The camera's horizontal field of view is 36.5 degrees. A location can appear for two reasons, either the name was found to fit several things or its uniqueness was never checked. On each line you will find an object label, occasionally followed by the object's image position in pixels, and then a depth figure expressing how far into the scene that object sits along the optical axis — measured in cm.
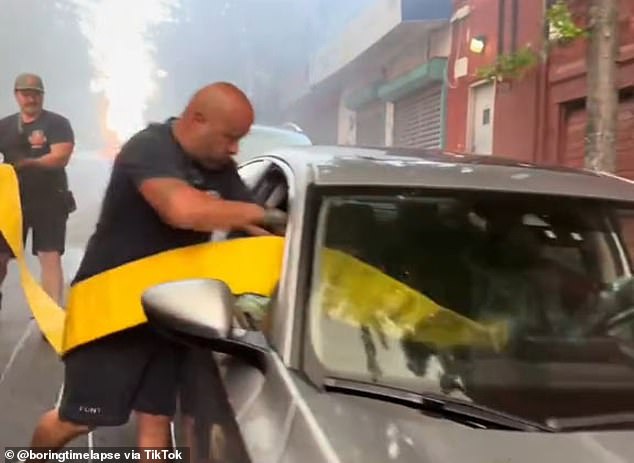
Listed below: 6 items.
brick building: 686
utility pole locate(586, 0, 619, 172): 447
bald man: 229
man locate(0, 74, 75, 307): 500
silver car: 160
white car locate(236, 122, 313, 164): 690
